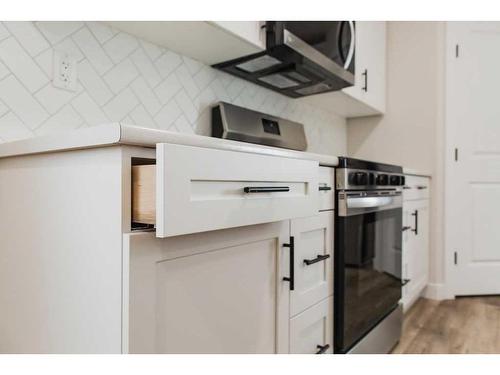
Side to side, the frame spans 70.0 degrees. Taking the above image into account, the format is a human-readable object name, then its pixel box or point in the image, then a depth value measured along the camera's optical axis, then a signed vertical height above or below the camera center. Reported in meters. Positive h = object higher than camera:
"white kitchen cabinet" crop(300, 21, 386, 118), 2.17 +0.70
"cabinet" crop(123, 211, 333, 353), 0.64 -0.24
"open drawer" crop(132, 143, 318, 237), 0.56 -0.01
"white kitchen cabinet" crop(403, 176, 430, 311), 2.03 -0.35
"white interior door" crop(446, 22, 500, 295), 2.52 +0.17
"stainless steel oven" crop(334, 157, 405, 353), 1.25 -0.28
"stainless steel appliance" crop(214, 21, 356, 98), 1.38 +0.53
